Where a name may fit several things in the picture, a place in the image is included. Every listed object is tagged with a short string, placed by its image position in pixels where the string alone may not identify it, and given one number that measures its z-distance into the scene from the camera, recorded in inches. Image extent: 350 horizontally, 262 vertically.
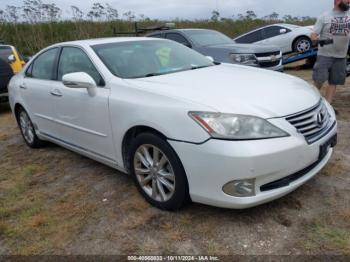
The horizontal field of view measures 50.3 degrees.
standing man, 212.2
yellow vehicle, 344.2
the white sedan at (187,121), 103.6
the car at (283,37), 498.9
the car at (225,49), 305.3
